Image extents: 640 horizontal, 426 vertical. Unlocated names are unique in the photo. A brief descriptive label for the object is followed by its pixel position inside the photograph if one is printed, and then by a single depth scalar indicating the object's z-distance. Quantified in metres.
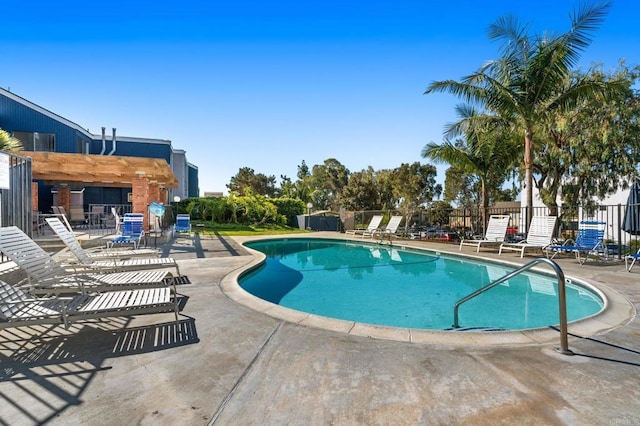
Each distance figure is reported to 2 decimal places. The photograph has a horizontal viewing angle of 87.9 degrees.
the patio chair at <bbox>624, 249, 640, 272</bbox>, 7.27
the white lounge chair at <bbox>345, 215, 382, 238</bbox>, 16.08
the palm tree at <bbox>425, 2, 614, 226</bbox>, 10.04
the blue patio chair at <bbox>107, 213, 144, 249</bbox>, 10.07
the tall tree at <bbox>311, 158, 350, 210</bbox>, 48.34
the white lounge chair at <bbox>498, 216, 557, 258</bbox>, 9.66
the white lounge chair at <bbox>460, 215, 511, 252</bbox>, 11.20
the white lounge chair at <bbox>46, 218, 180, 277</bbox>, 5.66
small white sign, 5.94
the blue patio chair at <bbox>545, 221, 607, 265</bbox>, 8.60
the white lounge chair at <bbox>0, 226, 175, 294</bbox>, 4.20
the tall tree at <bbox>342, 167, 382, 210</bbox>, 36.09
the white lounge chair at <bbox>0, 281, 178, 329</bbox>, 3.13
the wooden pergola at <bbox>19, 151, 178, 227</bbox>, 11.82
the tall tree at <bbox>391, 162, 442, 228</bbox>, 34.12
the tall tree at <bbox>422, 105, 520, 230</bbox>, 13.46
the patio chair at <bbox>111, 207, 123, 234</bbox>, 11.00
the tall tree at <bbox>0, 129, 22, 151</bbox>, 10.37
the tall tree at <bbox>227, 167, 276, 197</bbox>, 50.75
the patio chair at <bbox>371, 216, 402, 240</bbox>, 14.91
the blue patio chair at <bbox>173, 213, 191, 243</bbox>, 15.00
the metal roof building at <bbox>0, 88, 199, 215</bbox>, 19.64
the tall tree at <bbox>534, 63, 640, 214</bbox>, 13.13
